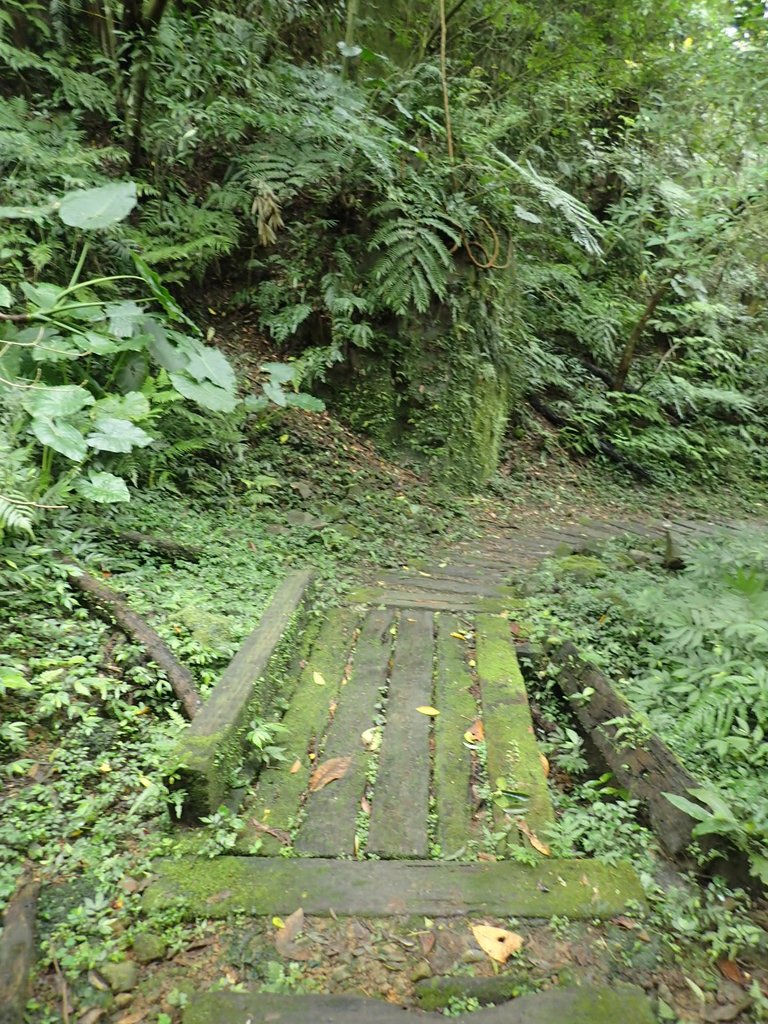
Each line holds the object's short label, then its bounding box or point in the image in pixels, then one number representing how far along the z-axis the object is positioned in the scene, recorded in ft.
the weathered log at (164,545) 13.37
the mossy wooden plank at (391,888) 6.55
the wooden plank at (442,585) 15.70
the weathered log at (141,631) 9.09
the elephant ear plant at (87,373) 11.94
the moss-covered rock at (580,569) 16.14
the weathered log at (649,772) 7.02
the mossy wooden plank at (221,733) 7.29
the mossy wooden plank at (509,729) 8.26
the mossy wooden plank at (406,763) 7.59
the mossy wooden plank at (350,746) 7.54
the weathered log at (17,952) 5.17
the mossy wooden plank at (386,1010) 5.48
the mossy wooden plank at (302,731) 7.77
